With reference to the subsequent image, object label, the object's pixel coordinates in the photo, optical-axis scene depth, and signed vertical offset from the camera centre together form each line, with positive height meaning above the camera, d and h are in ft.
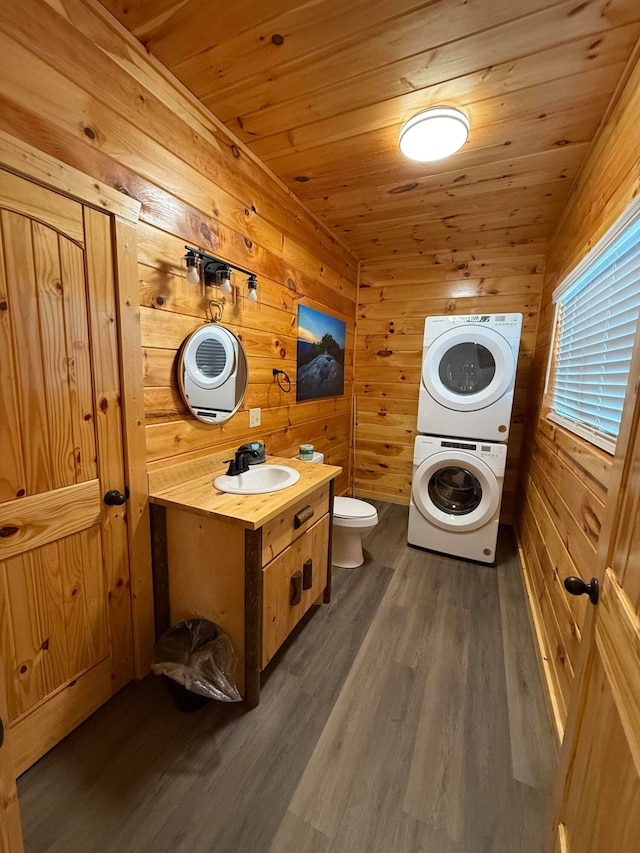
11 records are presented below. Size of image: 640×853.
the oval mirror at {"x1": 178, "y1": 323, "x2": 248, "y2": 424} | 5.03 -0.04
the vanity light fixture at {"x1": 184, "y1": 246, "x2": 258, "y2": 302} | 4.65 +1.46
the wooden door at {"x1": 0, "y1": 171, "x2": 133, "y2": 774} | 3.24 -1.03
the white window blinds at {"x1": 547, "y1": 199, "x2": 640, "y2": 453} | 3.76 +0.65
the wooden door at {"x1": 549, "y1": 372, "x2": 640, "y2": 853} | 1.84 -2.01
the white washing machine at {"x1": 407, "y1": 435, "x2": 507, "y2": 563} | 7.62 -2.80
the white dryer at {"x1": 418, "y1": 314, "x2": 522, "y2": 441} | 7.42 +0.09
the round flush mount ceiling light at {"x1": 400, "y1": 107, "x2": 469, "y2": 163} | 4.76 +3.52
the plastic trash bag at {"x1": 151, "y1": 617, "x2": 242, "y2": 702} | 4.06 -3.64
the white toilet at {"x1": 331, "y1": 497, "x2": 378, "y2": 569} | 7.36 -3.37
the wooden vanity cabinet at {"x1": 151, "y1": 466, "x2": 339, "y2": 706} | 4.26 -2.71
